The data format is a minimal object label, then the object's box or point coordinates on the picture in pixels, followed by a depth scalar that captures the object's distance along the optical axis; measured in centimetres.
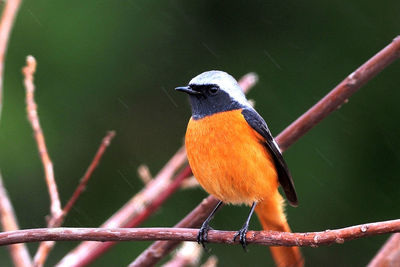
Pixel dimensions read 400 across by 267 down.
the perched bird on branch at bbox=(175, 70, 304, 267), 554
